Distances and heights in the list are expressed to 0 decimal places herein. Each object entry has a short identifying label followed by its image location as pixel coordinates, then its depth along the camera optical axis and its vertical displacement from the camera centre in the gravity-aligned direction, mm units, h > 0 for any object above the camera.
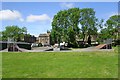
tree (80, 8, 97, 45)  29774 +7138
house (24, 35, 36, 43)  49834 +1023
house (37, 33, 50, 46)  55855 +1792
